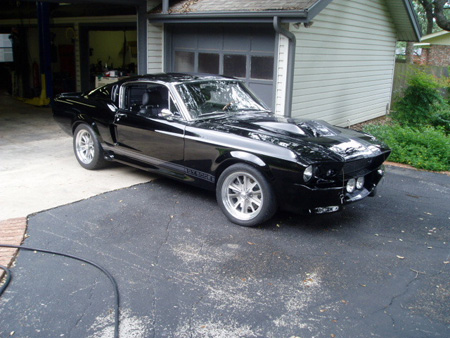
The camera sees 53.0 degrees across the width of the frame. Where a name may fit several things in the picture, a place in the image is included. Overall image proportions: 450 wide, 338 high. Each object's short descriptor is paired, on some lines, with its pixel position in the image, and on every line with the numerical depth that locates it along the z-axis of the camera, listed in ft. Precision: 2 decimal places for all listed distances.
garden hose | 10.62
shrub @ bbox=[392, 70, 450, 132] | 39.19
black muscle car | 15.48
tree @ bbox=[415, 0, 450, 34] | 62.65
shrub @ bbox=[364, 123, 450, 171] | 26.78
